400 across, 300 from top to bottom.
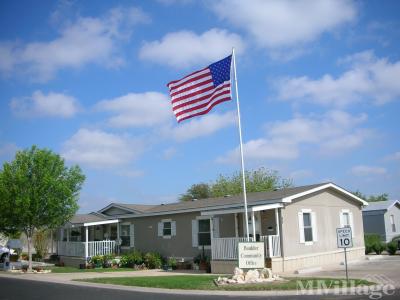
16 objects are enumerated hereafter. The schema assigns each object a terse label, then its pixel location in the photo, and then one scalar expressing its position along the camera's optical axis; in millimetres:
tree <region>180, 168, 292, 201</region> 56969
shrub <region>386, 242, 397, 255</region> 29728
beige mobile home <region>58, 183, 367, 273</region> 22391
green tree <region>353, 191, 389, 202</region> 84894
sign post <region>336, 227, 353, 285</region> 15734
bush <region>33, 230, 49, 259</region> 36844
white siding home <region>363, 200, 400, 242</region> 40594
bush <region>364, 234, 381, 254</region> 31058
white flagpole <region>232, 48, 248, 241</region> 18772
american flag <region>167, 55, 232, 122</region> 18250
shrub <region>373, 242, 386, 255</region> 30734
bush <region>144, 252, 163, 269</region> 26770
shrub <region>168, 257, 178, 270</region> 25938
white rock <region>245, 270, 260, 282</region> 17438
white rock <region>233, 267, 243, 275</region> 17734
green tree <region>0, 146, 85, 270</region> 26391
